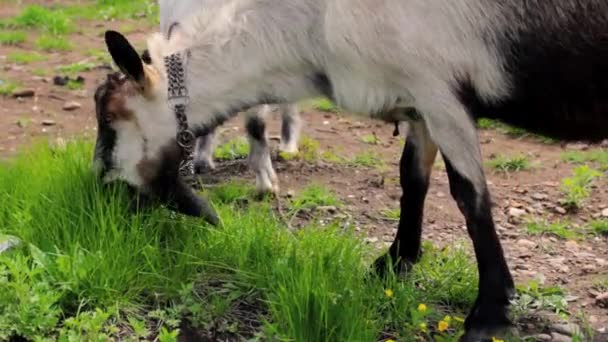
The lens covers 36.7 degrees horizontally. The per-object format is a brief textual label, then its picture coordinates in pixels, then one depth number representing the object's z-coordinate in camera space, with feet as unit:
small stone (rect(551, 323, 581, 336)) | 12.44
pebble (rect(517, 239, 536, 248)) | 15.84
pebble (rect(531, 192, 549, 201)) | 18.10
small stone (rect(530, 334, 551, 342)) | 12.36
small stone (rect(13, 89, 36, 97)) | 24.38
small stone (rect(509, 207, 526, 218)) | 17.17
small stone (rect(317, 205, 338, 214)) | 17.16
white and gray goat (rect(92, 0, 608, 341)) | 11.64
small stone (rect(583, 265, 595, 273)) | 14.74
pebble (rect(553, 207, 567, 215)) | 17.40
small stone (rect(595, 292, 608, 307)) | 13.37
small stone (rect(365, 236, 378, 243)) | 15.70
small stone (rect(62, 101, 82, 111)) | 23.59
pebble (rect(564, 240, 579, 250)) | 15.70
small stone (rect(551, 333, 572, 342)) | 12.32
